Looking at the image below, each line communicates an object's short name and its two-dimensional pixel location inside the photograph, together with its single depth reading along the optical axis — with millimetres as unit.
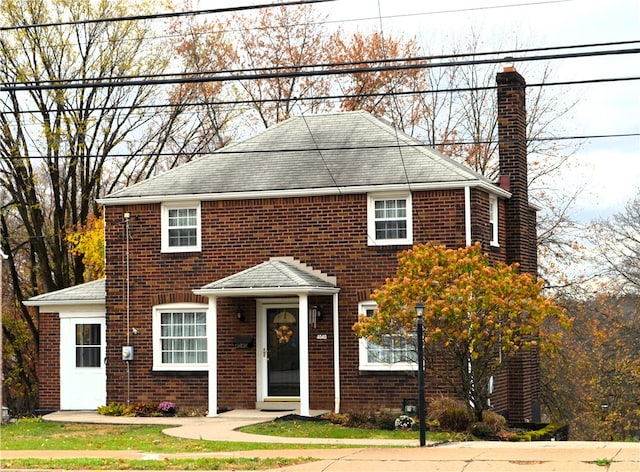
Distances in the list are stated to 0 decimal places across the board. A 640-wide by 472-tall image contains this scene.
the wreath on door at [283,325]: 26455
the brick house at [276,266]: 25750
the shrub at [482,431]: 21391
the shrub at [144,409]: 26828
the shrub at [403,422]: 22359
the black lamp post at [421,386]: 17953
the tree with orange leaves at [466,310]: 21562
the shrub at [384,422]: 22438
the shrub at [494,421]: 22062
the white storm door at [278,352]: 26578
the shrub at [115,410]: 26844
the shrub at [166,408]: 26859
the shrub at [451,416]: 21938
